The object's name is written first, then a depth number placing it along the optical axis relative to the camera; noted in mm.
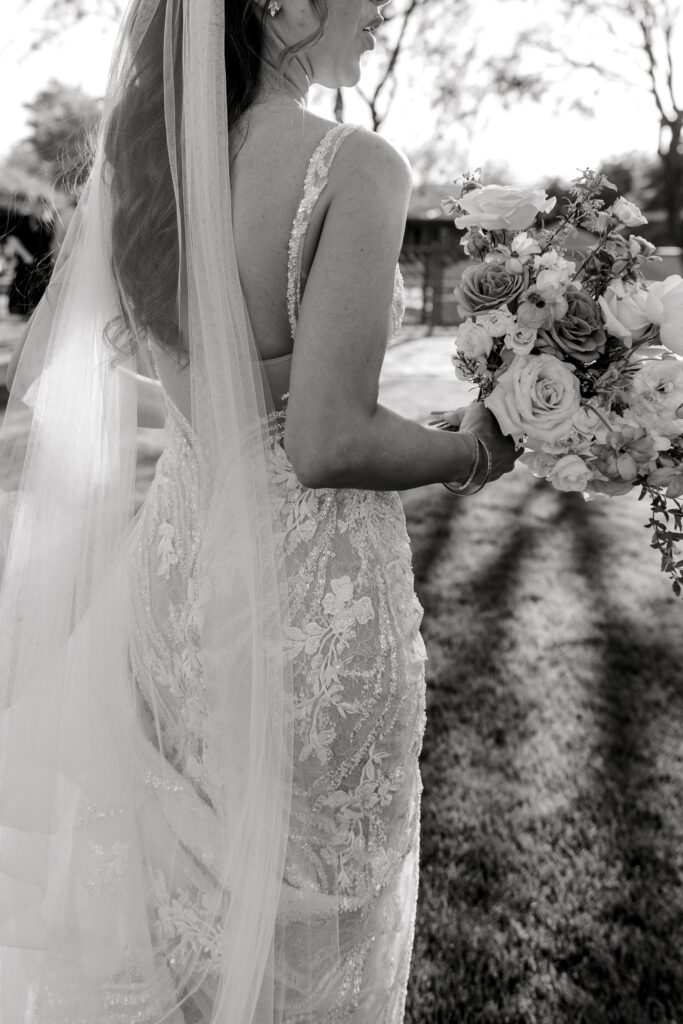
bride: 1589
